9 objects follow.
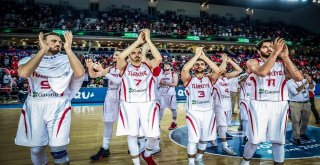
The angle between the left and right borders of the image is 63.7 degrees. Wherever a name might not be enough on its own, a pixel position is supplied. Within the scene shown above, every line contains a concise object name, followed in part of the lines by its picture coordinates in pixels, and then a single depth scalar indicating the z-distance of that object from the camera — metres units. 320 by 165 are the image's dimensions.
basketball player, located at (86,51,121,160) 5.45
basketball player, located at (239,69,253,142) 6.67
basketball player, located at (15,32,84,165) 3.33
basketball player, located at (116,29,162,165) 4.30
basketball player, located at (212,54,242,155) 5.56
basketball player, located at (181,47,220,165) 4.60
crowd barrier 13.97
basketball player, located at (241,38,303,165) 4.05
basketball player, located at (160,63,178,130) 8.39
